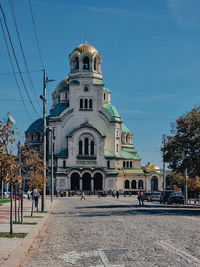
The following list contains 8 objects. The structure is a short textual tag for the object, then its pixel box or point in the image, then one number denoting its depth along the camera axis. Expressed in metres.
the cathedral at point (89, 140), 89.81
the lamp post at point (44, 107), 31.67
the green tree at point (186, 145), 36.25
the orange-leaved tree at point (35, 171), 27.44
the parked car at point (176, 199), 49.22
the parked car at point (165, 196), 52.81
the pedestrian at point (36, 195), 34.47
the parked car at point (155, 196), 60.22
